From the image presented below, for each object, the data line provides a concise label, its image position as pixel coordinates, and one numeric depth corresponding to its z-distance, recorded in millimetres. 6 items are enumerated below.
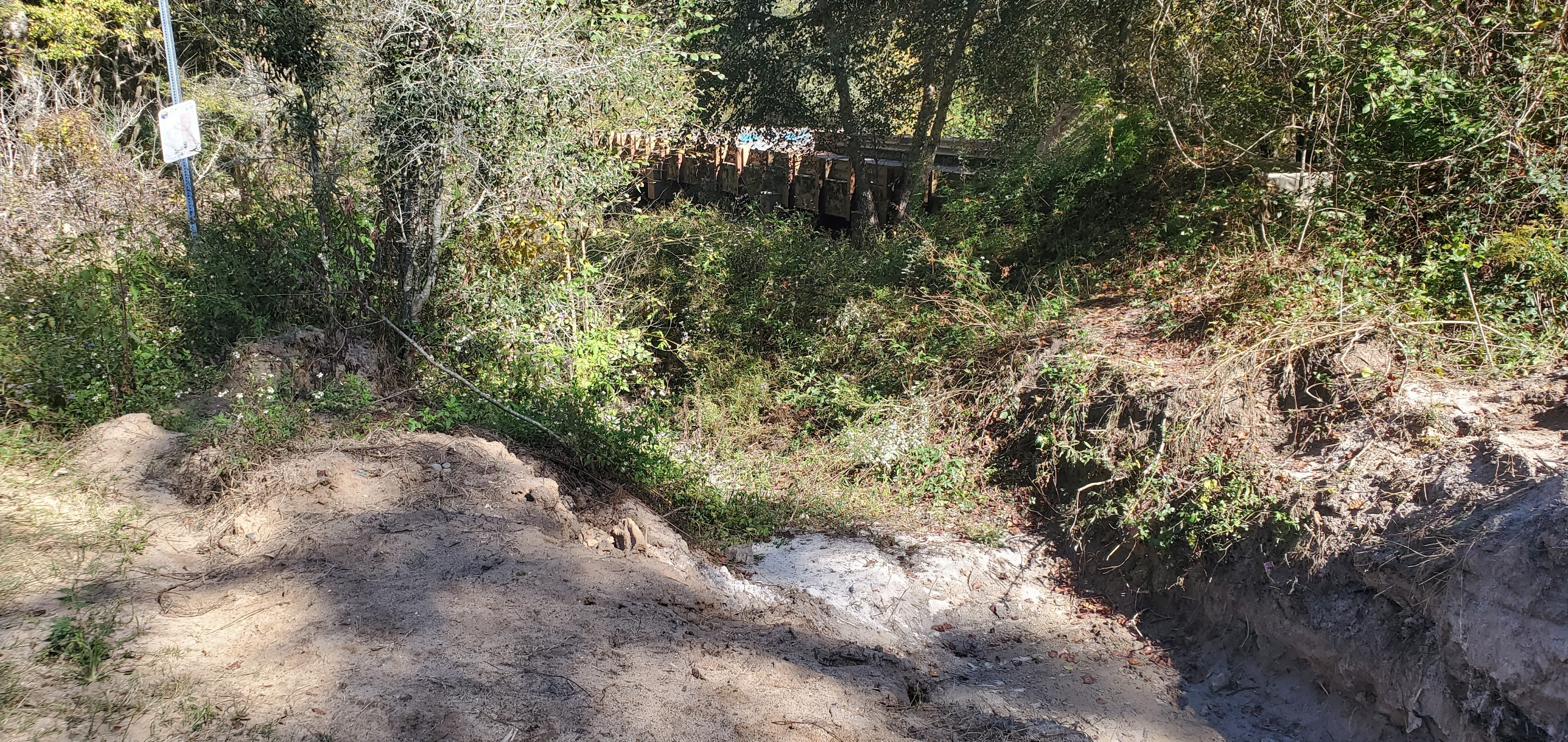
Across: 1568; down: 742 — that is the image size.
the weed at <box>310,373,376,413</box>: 5695
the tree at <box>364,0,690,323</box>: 6508
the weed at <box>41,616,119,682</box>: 3016
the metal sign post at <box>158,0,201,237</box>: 7004
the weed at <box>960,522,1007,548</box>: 6480
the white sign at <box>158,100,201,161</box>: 6992
